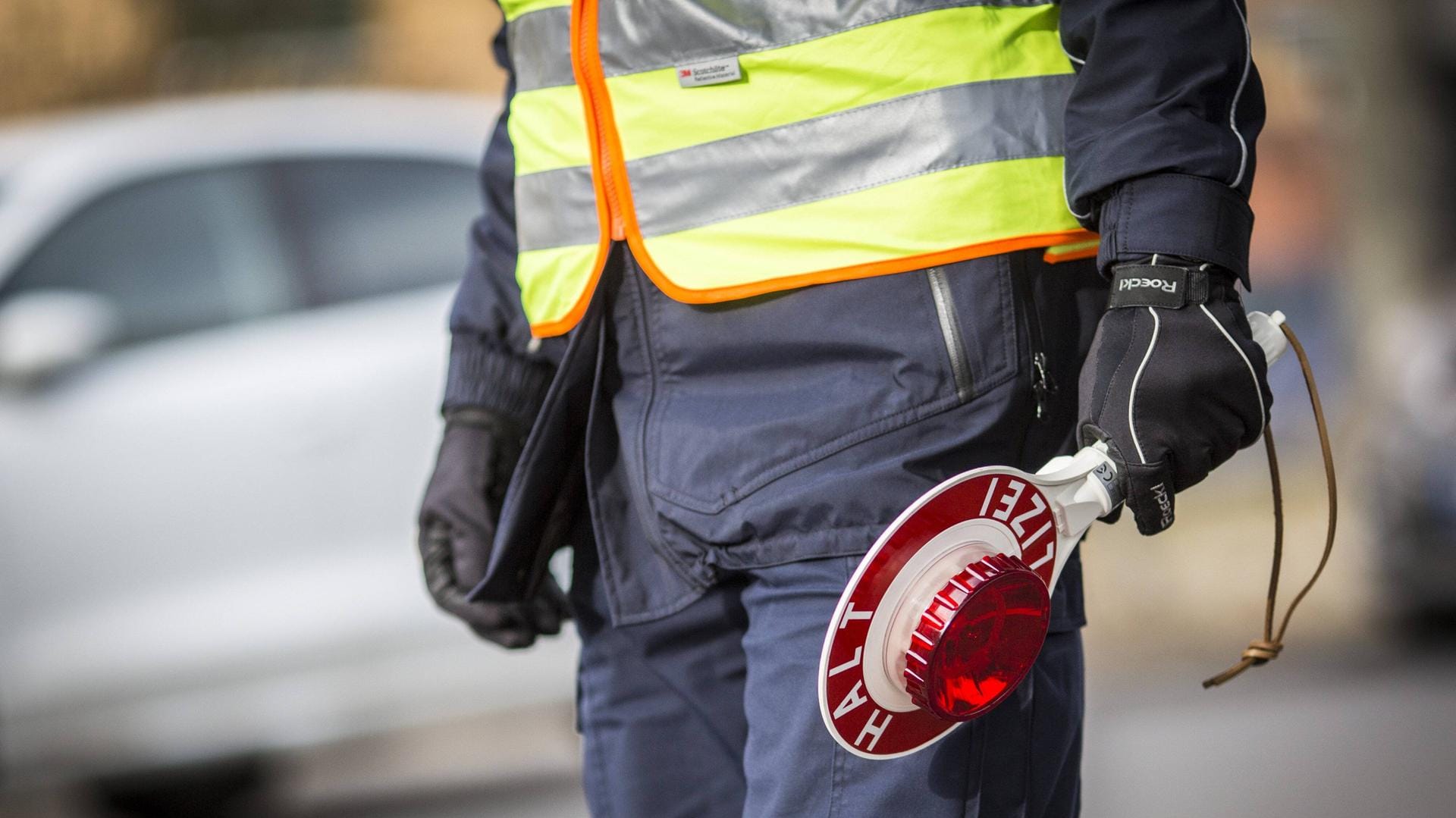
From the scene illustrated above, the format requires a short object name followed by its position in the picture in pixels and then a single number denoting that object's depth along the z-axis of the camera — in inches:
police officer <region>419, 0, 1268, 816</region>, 141.7
